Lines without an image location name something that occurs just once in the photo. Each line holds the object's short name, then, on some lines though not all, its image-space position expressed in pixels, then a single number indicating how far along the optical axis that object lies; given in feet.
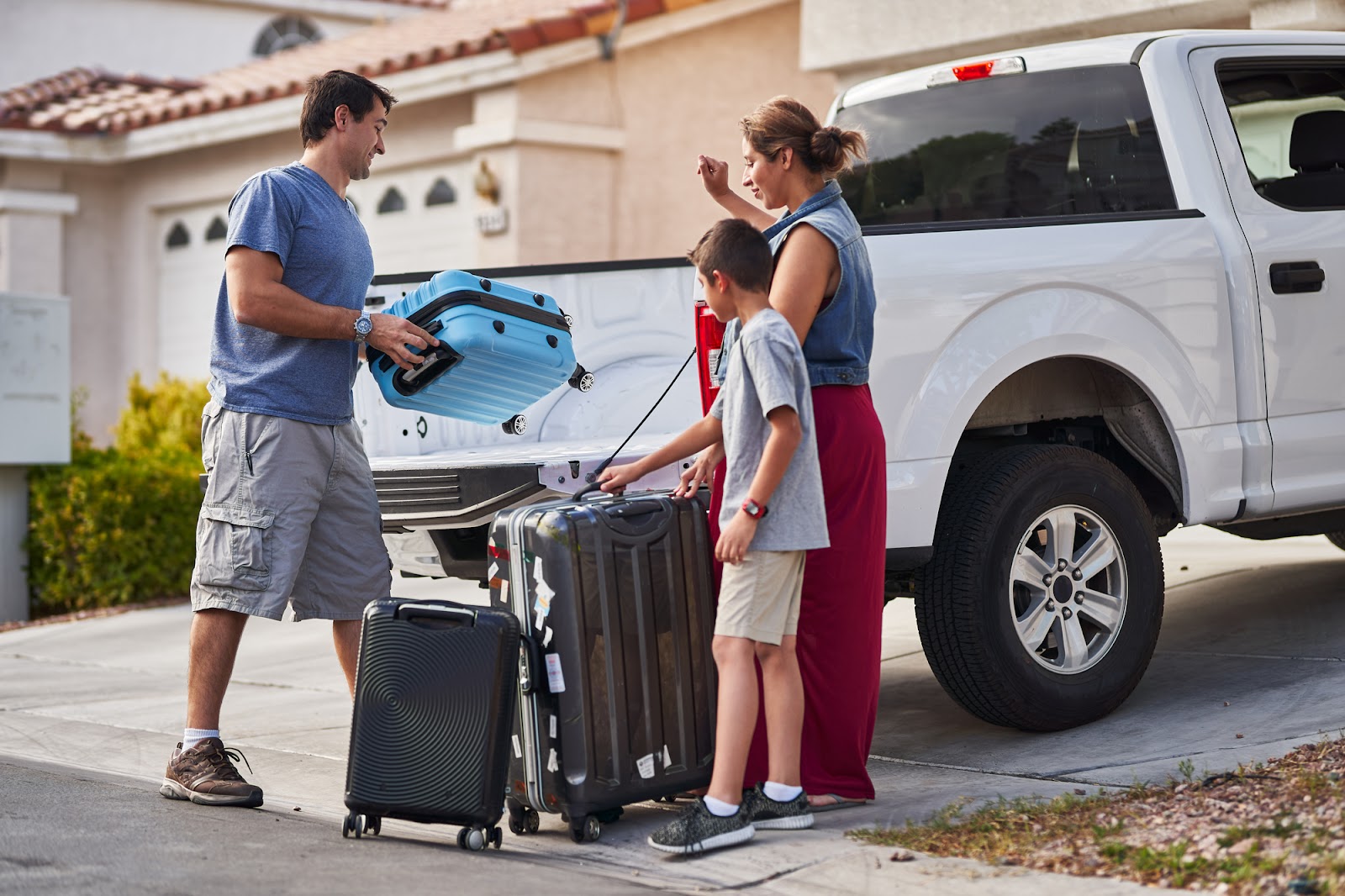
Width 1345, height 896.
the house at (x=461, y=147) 41.50
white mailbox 34.35
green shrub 34.42
